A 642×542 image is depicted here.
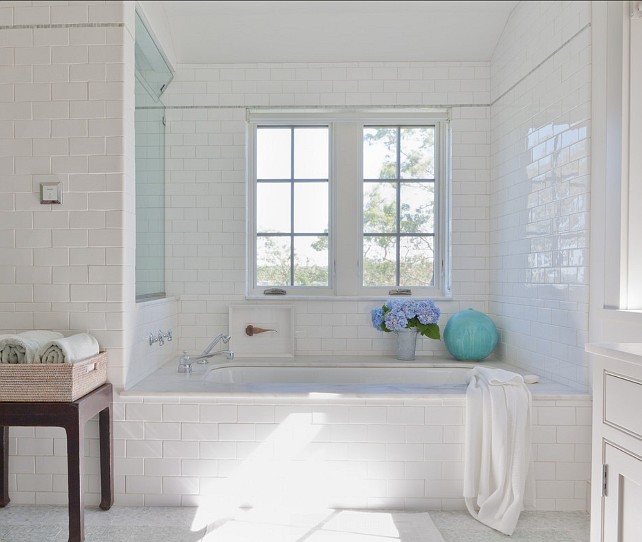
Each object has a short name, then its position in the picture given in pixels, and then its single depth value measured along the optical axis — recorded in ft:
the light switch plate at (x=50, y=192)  8.48
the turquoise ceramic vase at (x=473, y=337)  11.15
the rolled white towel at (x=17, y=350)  7.34
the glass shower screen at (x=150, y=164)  9.92
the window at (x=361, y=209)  12.41
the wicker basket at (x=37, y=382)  7.14
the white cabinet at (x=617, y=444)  4.55
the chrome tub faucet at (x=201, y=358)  10.14
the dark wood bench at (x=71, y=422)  6.95
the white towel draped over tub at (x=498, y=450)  7.89
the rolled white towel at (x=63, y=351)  7.31
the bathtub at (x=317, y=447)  8.31
